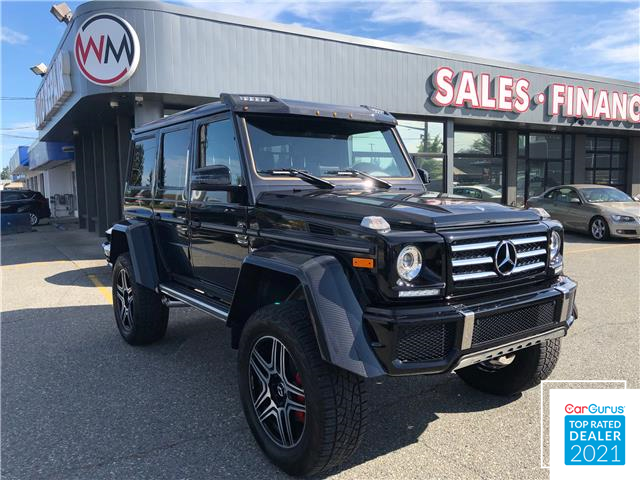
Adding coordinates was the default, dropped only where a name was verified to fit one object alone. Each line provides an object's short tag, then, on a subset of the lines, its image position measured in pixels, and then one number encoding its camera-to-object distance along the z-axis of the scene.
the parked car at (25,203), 21.34
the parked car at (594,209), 12.13
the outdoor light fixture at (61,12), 13.24
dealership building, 9.59
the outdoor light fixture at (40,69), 17.11
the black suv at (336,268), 2.53
